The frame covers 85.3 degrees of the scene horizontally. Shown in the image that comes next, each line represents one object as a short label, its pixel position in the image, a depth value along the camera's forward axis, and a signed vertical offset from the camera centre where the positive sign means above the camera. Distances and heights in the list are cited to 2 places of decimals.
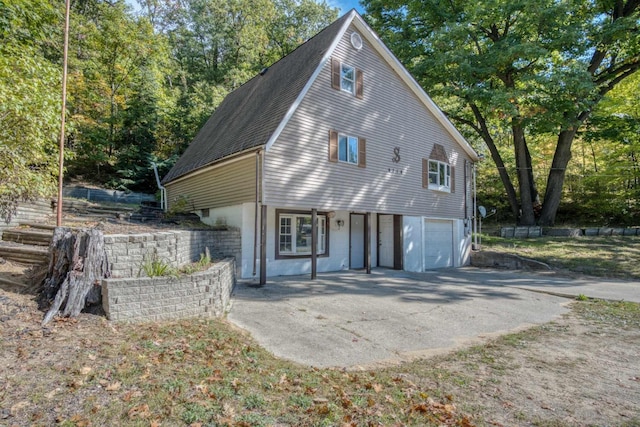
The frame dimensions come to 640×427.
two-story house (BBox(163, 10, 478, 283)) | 10.30 +1.98
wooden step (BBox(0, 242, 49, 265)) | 6.34 -0.58
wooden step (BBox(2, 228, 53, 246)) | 7.16 -0.29
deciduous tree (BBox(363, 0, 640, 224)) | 15.81 +8.45
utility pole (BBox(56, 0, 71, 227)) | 6.98 +2.28
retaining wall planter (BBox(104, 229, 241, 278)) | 5.67 -0.49
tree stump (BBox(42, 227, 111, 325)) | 4.86 -0.70
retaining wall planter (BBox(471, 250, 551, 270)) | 13.98 -1.54
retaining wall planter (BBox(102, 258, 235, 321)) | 4.96 -1.14
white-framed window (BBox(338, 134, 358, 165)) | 11.47 +2.55
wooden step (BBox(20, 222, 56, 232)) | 7.96 -0.06
